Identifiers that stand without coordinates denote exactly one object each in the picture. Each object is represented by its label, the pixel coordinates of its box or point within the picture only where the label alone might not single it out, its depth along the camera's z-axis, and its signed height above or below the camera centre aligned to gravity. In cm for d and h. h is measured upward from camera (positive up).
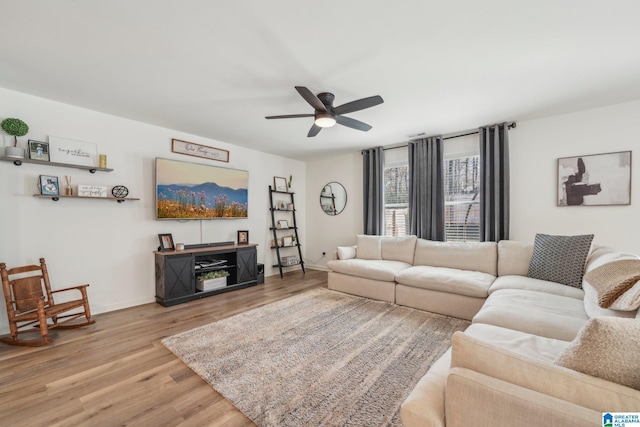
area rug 162 -123
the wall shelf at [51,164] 258 +57
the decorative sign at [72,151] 289 +75
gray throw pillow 258 -53
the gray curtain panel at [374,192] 476 +35
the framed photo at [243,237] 465 -44
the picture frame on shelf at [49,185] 278 +34
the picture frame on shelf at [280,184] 536 +61
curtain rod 355 +117
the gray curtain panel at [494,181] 357 +40
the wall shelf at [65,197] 277 +21
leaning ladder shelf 513 -25
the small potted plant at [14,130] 252 +86
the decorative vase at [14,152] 252 +64
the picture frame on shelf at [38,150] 271 +70
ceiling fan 236 +102
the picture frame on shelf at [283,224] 539 -24
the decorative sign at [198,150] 392 +102
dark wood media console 346 -83
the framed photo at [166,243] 366 -41
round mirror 542 +29
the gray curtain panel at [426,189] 409 +35
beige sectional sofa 78 -65
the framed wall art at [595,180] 295 +34
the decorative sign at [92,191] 301 +29
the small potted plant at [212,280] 383 -102
